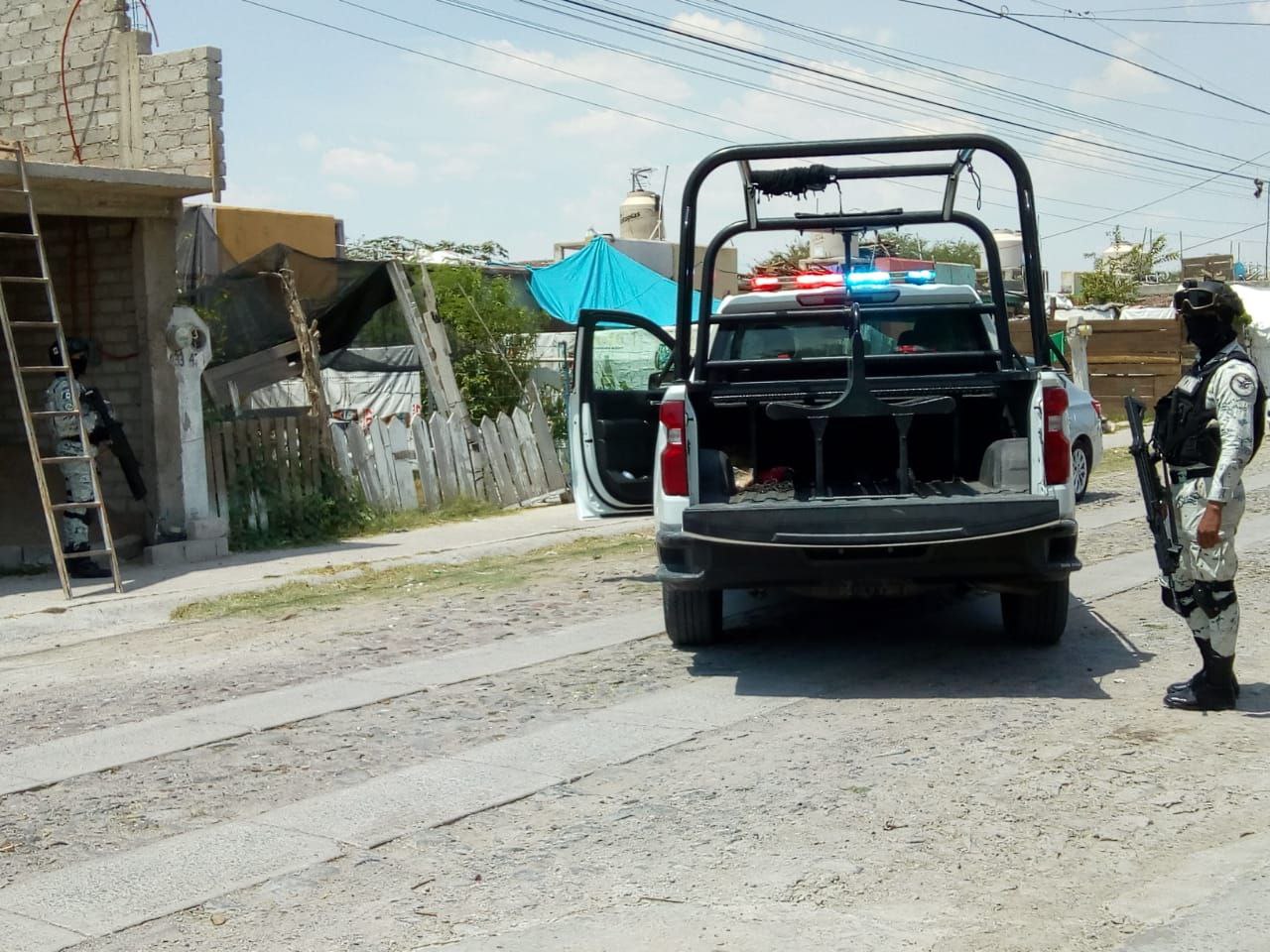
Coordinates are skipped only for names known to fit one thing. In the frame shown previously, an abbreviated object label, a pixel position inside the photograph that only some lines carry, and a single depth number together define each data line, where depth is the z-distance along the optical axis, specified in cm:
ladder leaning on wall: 1073
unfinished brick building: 1262
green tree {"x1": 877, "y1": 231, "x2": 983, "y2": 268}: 5821
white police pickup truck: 689
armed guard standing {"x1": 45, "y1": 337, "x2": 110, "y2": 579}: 1184
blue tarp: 2016
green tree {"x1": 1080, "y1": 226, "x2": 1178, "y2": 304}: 4456
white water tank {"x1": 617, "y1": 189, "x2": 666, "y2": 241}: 3378
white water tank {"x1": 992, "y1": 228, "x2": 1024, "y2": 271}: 3456
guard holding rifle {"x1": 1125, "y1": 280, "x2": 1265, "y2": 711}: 608
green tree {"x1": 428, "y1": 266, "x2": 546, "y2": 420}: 1758
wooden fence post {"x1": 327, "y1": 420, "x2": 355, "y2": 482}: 1458
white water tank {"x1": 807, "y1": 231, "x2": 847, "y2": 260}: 2297
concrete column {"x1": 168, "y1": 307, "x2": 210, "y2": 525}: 1280
